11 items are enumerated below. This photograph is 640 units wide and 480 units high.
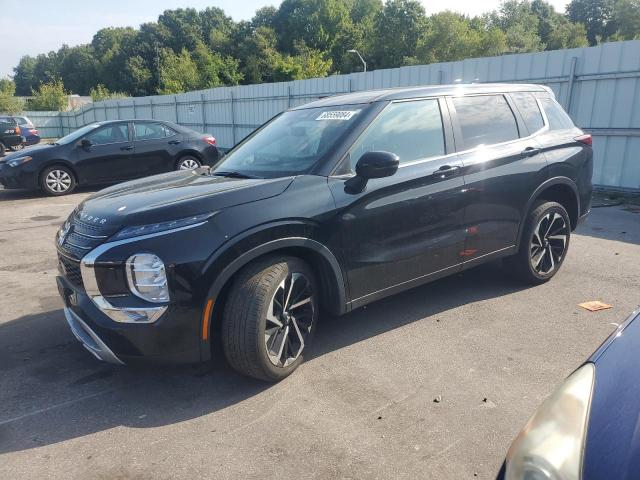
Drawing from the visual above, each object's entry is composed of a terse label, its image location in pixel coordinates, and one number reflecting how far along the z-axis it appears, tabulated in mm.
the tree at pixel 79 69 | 88188
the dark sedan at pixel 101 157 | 10648
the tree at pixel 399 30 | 67562
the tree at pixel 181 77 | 48375
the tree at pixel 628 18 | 67812
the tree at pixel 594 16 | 78562
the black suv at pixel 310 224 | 2996
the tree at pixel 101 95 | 50100
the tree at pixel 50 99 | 47688
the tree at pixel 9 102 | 44903
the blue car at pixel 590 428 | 1331
